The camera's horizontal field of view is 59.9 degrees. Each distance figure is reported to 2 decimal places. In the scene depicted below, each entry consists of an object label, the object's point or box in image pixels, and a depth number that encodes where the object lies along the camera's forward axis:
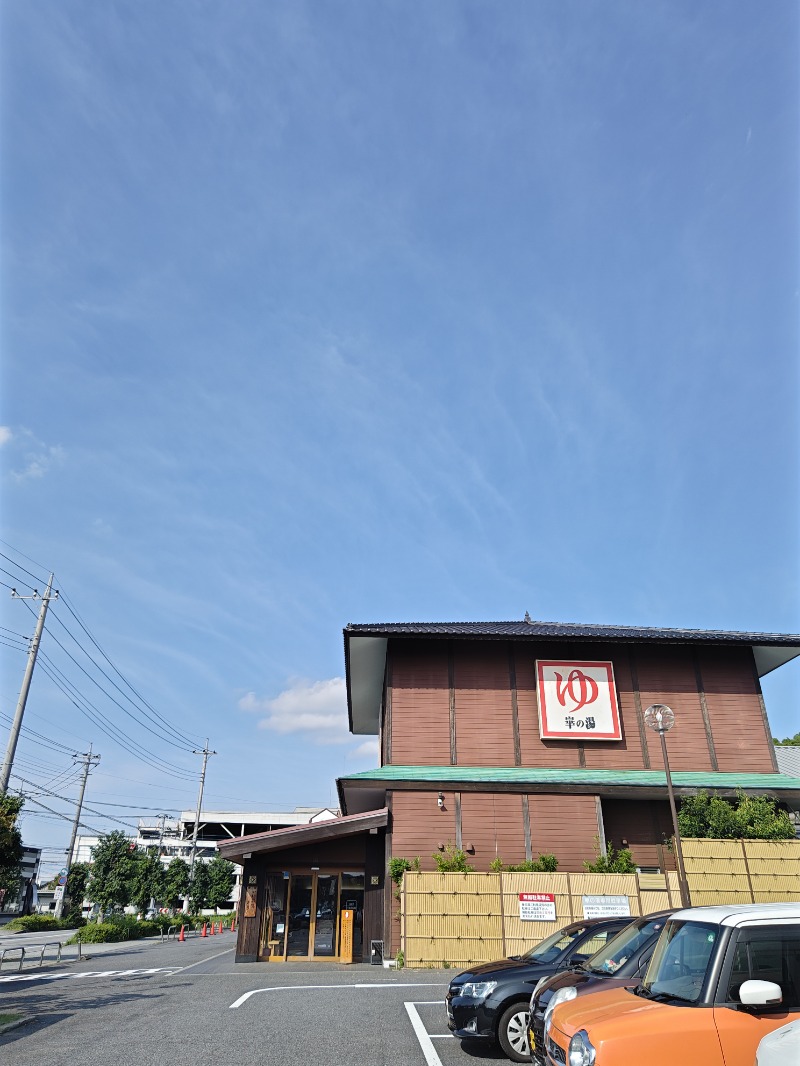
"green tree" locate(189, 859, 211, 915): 57.78
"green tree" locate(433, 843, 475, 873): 18.29
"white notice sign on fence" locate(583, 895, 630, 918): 17.08
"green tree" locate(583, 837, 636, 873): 18.58
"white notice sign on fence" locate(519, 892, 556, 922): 17.14
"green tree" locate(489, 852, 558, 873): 18.33
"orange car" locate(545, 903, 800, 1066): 4.50
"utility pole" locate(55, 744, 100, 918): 48.02
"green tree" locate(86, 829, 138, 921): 44.50
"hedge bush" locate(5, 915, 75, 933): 44.75
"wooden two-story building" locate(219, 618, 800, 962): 19.56
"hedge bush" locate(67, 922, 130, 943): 33.69
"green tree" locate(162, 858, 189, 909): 50.34
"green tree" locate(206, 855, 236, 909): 59.34
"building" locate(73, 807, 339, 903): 82.12
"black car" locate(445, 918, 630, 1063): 8.07
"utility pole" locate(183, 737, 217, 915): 54.53
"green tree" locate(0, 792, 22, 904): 16.86
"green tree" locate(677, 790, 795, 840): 18.44
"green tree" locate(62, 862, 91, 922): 51.28
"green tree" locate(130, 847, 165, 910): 45.38
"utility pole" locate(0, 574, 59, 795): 22.03
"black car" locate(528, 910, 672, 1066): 6.11
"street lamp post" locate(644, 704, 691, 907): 15.08
